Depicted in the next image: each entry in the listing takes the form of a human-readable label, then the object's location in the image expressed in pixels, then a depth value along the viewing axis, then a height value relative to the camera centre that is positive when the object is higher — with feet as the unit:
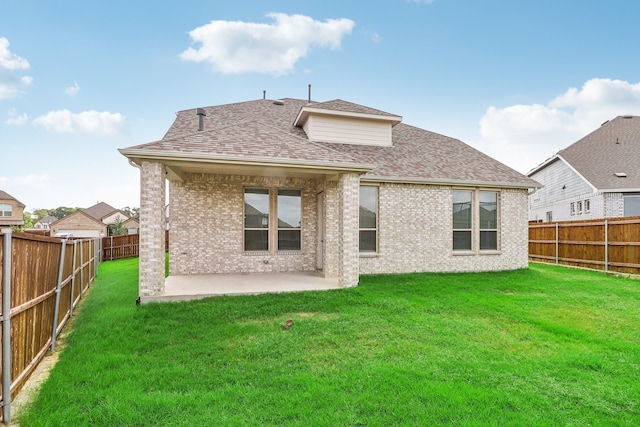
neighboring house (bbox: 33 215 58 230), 207.52 +0.09
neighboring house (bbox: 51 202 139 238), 135.13 -1.61
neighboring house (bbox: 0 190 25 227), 136.36 +5.66
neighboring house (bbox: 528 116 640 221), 51.75 +8.45
